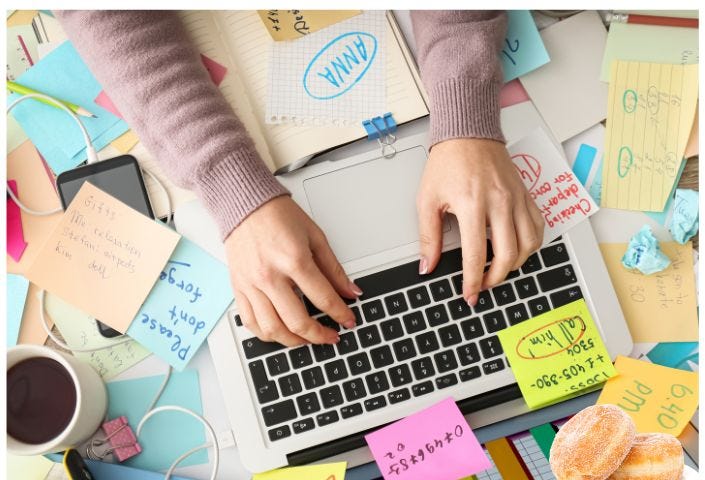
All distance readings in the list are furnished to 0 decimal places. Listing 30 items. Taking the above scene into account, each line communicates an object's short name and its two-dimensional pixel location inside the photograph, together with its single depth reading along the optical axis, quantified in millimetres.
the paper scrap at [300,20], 681
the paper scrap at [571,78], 667
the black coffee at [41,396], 589
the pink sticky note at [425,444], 591
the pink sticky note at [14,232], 675
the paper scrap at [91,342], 653
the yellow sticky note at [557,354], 608
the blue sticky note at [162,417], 643
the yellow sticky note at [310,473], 591
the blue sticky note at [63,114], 679
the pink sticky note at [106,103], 683
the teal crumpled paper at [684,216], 641
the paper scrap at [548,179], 646
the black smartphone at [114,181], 658
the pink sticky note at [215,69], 676
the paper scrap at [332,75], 664
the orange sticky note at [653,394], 603
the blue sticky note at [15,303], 662
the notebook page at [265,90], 658
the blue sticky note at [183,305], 636
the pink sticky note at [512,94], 675
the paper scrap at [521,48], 675
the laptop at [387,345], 604
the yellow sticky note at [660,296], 642
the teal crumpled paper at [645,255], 631
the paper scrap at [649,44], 673
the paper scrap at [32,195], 673
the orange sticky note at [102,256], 646
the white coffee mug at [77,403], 572
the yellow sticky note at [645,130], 661
